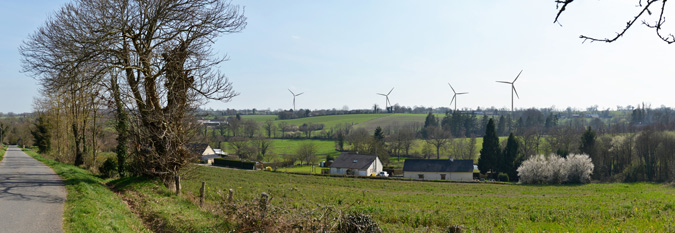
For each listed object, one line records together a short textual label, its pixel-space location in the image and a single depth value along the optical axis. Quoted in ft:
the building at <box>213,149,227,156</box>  308.73
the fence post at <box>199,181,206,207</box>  51.59
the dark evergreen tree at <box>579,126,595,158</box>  221.25
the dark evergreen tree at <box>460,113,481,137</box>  440.04
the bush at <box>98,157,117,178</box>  76.02
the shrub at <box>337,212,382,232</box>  27.20
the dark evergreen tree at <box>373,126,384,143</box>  294.13
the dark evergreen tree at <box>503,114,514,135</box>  441.68
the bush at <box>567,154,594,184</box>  187.62
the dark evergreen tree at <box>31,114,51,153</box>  151.79
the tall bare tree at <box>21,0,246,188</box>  52.95
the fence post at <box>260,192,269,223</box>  30.86
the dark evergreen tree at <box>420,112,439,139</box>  411.01
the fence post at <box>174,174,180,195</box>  58.13
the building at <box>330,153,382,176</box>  234.58
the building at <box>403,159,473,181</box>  224.94
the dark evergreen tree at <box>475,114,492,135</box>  442.50
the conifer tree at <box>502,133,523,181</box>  221.05
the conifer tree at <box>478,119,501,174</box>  229.25
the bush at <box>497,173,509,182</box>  212.02
